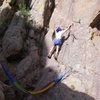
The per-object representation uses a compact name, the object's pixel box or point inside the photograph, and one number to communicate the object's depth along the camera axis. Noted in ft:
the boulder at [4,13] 33.12
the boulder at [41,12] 34.19
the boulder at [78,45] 25.99
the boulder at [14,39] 28.22
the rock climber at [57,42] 30.32
